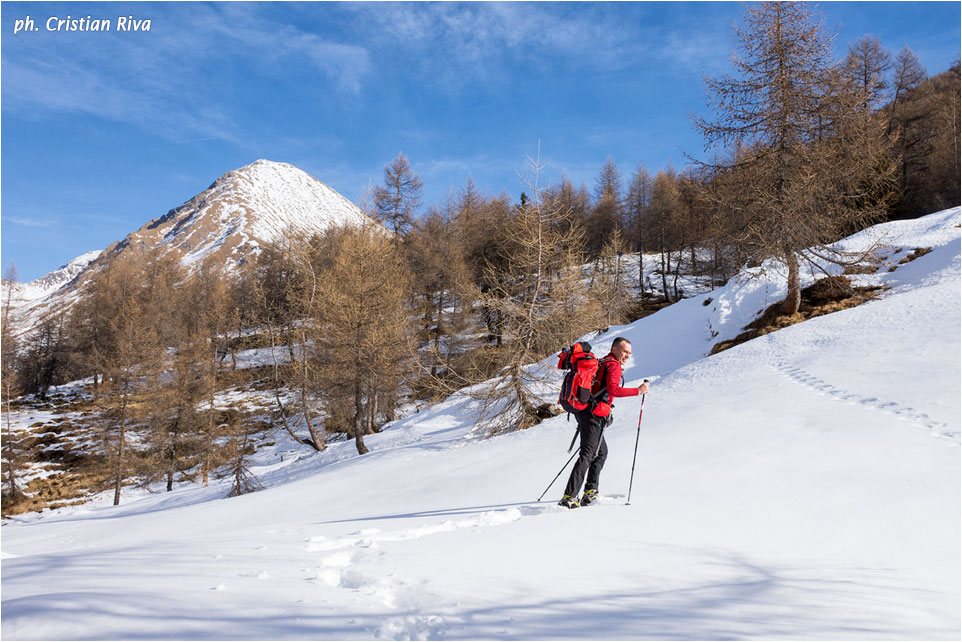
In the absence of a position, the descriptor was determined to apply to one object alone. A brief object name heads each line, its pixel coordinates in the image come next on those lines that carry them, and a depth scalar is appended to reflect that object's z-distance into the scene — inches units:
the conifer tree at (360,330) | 724.7
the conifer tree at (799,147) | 572.1
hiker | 236.4
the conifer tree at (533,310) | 515.2
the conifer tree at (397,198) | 1378.0
